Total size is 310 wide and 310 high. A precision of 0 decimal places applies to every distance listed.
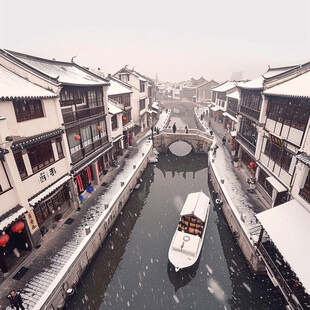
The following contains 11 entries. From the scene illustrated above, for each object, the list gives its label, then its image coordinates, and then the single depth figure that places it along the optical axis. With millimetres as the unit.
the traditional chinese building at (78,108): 15141
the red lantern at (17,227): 12820
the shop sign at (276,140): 16530
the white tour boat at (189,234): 15162
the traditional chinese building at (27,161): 12164
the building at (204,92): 79538
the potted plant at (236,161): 28775
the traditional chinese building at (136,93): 41500
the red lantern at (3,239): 11566
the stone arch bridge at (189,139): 39938
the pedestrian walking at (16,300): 10664
